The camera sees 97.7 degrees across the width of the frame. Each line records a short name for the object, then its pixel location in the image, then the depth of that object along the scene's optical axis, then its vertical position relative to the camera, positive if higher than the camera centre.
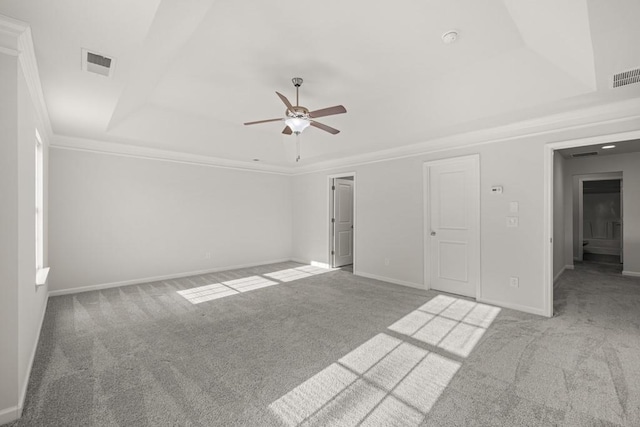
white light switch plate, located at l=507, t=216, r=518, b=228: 3.75 -0.13
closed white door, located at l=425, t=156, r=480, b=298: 4.17 -0.20
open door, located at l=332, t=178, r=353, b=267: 6.50 -0.21
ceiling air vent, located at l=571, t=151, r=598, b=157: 5.44 +1.16
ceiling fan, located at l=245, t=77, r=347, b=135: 2.87 +1.05
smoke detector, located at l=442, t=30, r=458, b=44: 2.39 +1.53
